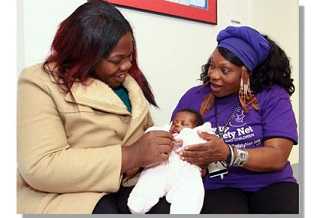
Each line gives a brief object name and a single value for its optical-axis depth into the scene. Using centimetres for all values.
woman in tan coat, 85
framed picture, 104
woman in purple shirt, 95
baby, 87
